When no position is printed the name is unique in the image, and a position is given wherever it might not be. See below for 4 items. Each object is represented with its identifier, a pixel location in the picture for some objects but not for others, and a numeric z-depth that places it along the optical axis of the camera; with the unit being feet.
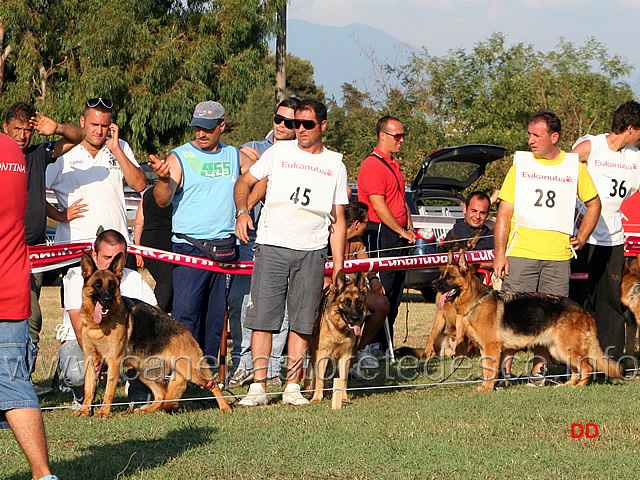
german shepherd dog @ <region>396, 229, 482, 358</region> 51.21
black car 69.36
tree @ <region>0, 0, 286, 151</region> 138.25
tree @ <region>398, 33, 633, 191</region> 156.69
